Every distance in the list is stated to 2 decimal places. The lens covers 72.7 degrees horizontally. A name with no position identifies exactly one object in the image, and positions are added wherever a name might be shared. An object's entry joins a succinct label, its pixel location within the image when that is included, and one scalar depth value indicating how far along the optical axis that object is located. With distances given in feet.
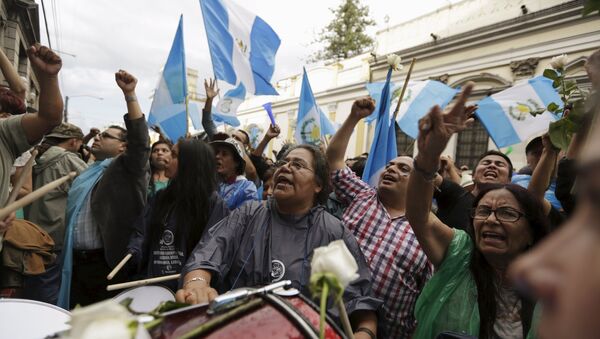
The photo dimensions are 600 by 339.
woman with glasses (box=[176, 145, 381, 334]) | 5.56
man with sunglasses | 9.32
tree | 74.13
